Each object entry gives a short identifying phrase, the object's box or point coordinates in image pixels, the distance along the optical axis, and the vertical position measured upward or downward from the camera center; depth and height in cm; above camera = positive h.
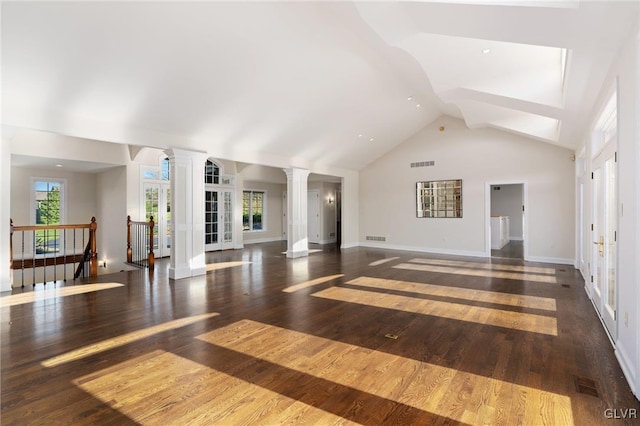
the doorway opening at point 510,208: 1194 +15
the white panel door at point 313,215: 1188 -2
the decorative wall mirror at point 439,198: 893 +43
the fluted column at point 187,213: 582 +6
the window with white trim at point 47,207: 824 +29
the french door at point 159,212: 846 +12
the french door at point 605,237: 325 -30
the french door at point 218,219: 972 -11
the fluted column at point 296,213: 848 +5
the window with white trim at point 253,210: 1148 +20
